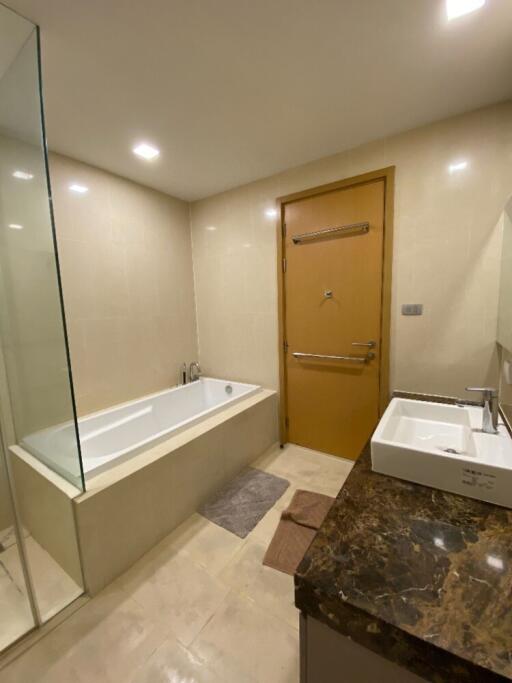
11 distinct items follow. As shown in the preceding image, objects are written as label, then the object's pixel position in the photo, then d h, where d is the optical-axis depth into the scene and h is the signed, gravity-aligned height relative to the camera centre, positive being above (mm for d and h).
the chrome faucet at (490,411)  1246 -482
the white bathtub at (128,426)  1517 -850
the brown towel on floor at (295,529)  1579 -1367
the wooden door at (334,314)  2162 -87
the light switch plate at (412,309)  1986 -56
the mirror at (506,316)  1412 -92
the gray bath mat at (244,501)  1854 -1361
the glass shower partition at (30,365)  1286 -283
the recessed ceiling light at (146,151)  2004 +1111
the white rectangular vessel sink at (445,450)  952 -596
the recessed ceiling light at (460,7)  1107 +1123
